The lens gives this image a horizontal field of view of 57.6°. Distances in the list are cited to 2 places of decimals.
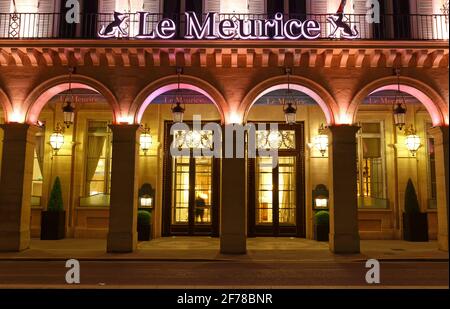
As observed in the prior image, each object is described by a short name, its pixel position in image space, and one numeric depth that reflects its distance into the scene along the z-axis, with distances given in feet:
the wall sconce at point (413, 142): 53.52
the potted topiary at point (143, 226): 53.01
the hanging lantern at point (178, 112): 42.86
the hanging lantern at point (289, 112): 42.59
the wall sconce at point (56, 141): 53.62
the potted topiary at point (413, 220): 53.11
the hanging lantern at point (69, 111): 43.96
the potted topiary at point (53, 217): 53.42
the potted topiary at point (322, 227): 53.67
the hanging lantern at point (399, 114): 43.55
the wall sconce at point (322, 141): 55.83
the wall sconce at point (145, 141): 55.77
